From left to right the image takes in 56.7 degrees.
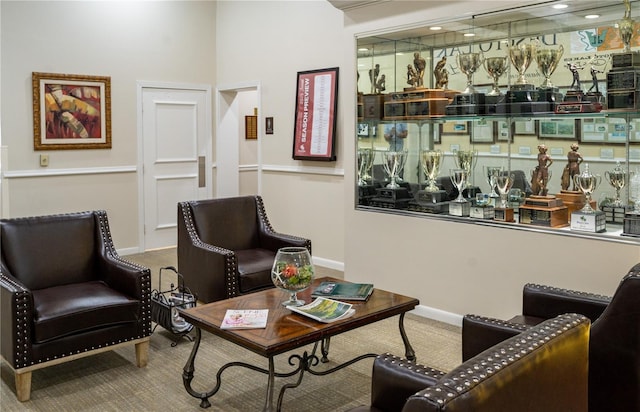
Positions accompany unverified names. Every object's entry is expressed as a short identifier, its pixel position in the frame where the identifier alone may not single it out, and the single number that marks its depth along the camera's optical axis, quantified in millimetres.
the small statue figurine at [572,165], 3871
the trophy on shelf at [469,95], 4215
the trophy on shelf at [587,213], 3619
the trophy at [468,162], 4316
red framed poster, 6047
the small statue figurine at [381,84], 4754
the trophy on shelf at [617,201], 3619
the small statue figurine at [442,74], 4465
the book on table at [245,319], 2752
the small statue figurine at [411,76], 4602
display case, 3625
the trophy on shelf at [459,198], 4266
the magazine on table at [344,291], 3193
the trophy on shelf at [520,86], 3990
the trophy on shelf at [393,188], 4664
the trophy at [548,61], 3914
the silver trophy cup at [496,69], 4137
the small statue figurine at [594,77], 3689
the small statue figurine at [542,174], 3973
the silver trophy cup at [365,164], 4883
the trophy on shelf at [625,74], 3455
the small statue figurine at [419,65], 4562
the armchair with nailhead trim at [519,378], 1327
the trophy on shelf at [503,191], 4051
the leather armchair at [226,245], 4172
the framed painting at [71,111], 6129
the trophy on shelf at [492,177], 4184
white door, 7020
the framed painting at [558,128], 3844
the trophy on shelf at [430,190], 4430
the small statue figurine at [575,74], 3801
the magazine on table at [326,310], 2838
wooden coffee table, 2613
